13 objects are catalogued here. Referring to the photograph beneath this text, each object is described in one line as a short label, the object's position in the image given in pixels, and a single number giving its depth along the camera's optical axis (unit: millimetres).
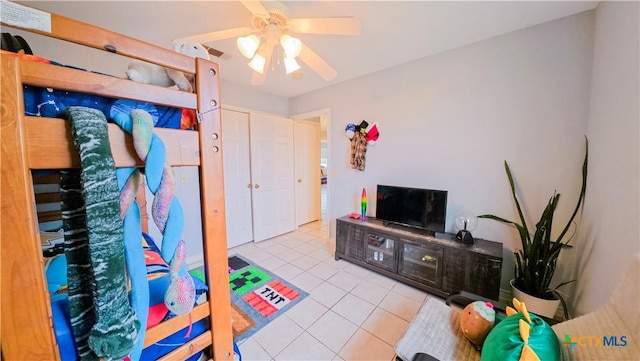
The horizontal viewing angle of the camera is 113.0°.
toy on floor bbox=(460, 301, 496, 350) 1122
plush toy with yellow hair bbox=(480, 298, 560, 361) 829
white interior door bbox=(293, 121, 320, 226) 4098
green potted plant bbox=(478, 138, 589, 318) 1627
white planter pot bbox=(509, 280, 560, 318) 1602
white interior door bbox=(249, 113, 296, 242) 3381
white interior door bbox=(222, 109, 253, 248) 3055
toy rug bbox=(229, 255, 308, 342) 1783
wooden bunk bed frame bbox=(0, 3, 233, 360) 491
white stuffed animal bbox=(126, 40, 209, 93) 718
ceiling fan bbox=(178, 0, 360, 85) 1304
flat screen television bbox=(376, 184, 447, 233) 2221
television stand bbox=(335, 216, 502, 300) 1862
